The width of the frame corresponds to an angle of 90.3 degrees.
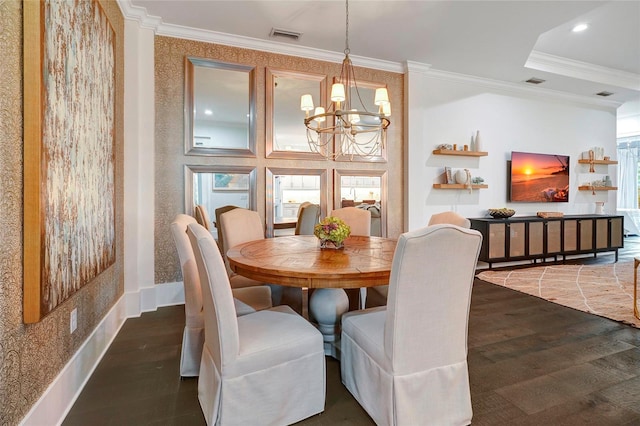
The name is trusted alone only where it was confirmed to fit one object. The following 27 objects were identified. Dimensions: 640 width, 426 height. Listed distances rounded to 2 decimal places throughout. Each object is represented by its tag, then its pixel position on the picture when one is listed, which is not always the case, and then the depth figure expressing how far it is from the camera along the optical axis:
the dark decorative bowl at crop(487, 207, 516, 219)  4.99
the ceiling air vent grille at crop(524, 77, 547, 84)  5.03
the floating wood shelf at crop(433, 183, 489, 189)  4.73
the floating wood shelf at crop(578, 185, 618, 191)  5.92
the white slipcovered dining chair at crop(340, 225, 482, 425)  1.35
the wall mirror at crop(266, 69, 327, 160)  3.82
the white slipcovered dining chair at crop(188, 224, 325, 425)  1.37
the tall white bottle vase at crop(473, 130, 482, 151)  4.98
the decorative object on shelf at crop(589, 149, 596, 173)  5.94
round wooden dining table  1.60
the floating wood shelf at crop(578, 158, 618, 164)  5.93
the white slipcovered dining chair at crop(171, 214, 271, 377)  1.80
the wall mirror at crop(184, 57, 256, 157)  3.51
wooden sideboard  4.73
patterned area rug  3.24
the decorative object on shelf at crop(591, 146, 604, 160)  6.01
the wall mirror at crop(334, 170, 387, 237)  4.19
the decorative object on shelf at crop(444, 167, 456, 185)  4.82
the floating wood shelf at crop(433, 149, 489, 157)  4.74
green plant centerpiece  2.22
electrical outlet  1.81
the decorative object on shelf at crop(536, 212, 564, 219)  5.31
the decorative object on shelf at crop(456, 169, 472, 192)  4.81
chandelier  4.06
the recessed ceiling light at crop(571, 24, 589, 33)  3.76
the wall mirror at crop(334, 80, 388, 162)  4.28
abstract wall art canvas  1.33
